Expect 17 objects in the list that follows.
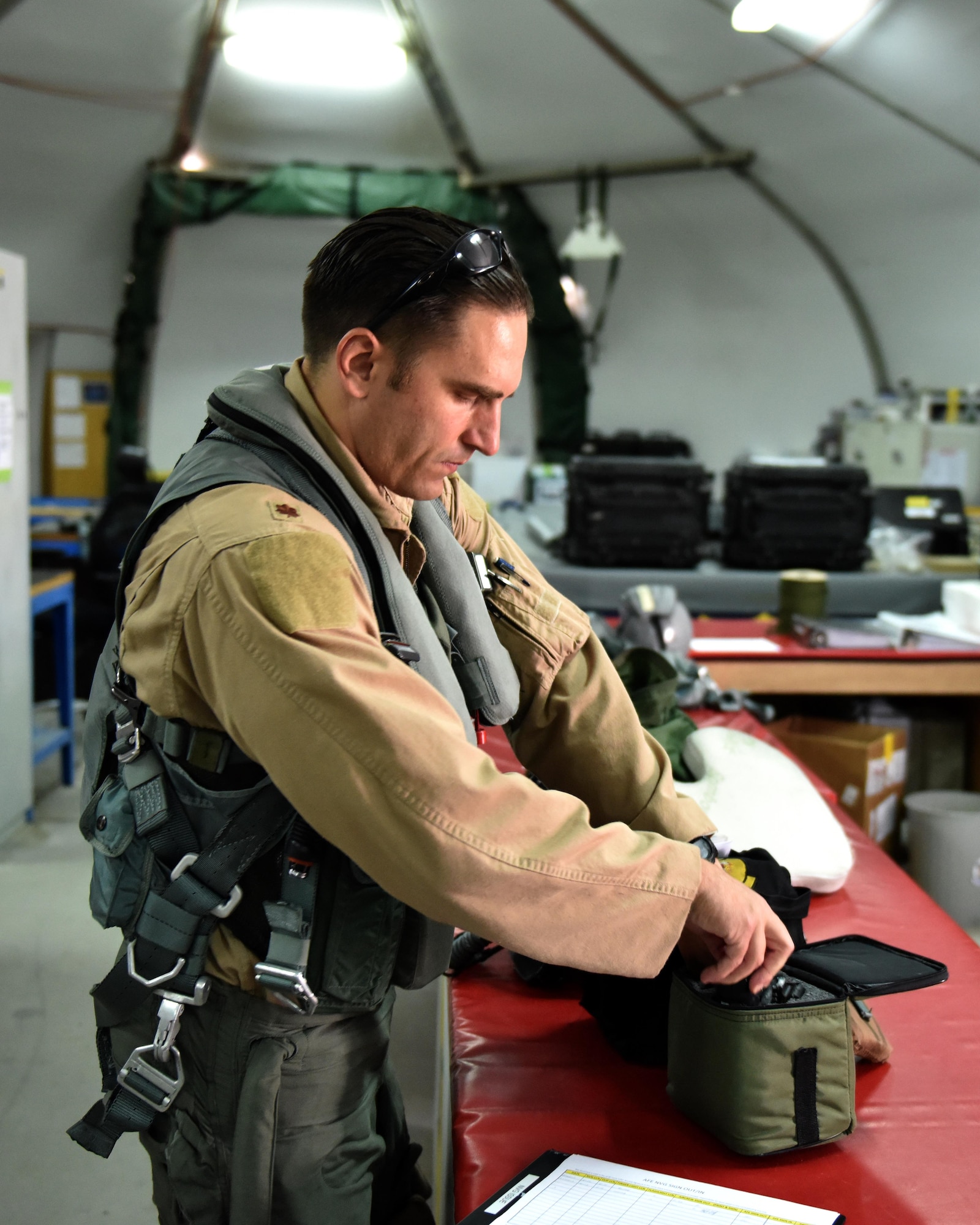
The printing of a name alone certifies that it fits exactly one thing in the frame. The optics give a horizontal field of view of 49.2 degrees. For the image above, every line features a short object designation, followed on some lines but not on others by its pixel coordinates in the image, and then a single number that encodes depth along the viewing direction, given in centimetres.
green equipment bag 114
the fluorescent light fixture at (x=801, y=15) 455
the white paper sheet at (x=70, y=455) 754
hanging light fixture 678
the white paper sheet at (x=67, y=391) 749
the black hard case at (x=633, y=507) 418
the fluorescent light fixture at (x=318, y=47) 568
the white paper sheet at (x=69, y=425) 753
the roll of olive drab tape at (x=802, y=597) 378
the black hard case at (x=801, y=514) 421
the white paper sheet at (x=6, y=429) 358
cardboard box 344
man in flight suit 92
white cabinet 361
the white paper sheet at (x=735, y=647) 350
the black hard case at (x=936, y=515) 459
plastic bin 320
